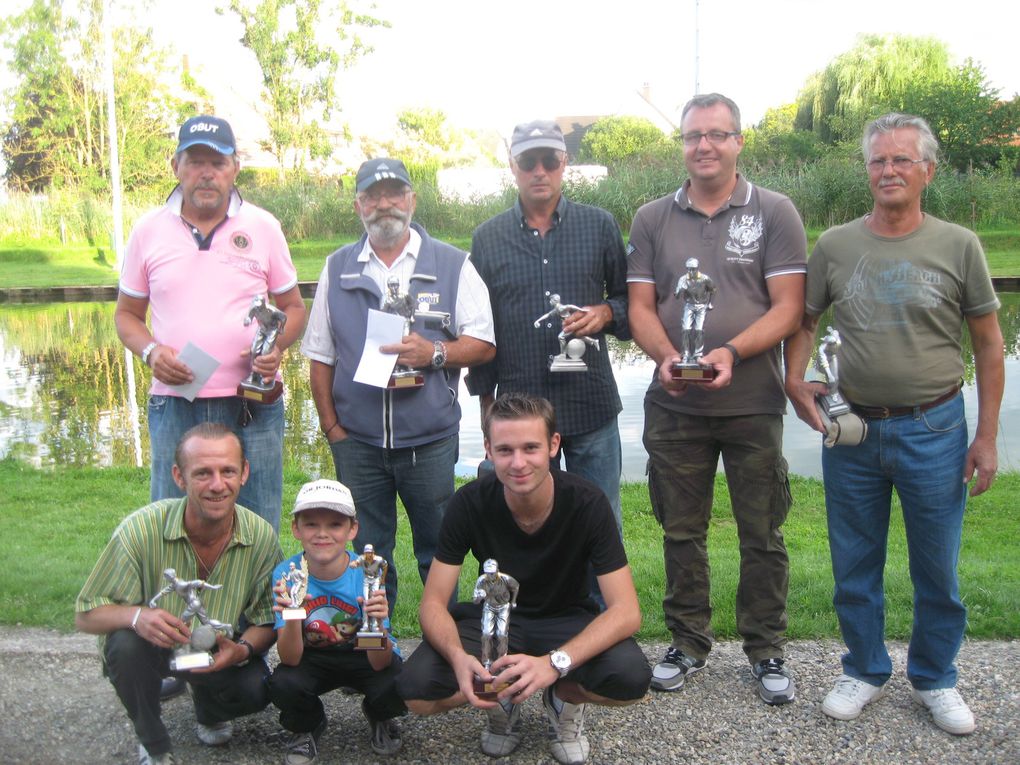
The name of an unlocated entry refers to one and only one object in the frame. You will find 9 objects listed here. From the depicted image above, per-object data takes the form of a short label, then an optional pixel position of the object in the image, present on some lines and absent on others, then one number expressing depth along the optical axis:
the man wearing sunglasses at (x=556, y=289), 4.64
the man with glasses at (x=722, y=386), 4.25
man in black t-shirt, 3.70
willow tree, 36.72
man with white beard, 4.45
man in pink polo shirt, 4.35
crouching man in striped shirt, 3.64
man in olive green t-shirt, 3.83
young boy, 3.73
